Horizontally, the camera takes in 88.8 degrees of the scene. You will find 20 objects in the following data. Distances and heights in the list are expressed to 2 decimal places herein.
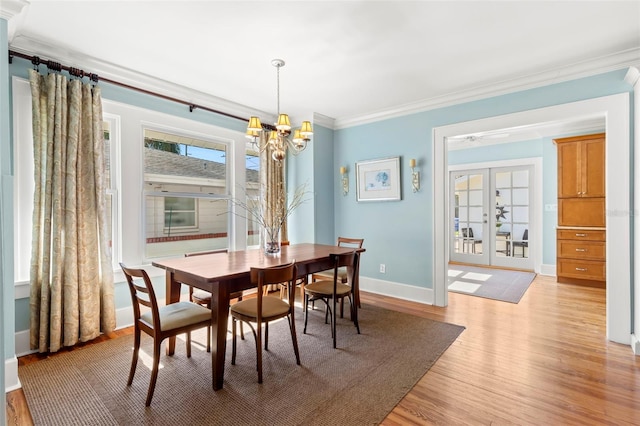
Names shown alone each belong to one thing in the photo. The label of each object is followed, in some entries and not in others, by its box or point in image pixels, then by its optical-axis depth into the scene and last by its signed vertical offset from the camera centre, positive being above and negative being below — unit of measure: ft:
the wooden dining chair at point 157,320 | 6.77 -2.42
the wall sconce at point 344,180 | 15.99 +1.52
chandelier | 9.53 +2.32
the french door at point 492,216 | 19.99 -0.35
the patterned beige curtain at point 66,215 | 8.79 -0.07
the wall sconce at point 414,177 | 13.61 +1.43
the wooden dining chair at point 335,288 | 9.78 -2.43
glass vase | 10.43 -1.15
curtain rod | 8.74 +4.10
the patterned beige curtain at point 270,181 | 14.90 +1.40
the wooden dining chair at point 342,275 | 11.82 -2.63
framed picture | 14.33 +1.43
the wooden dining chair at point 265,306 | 7.49 -2.42
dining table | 7.28 -1.49
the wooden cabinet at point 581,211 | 15.72 -0.04
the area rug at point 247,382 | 6.43 -3.95
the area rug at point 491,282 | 14.70 -3.69
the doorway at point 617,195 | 9.53 +0.44
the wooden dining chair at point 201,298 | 9.33 -2.51
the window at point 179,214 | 12.37 -0.09
